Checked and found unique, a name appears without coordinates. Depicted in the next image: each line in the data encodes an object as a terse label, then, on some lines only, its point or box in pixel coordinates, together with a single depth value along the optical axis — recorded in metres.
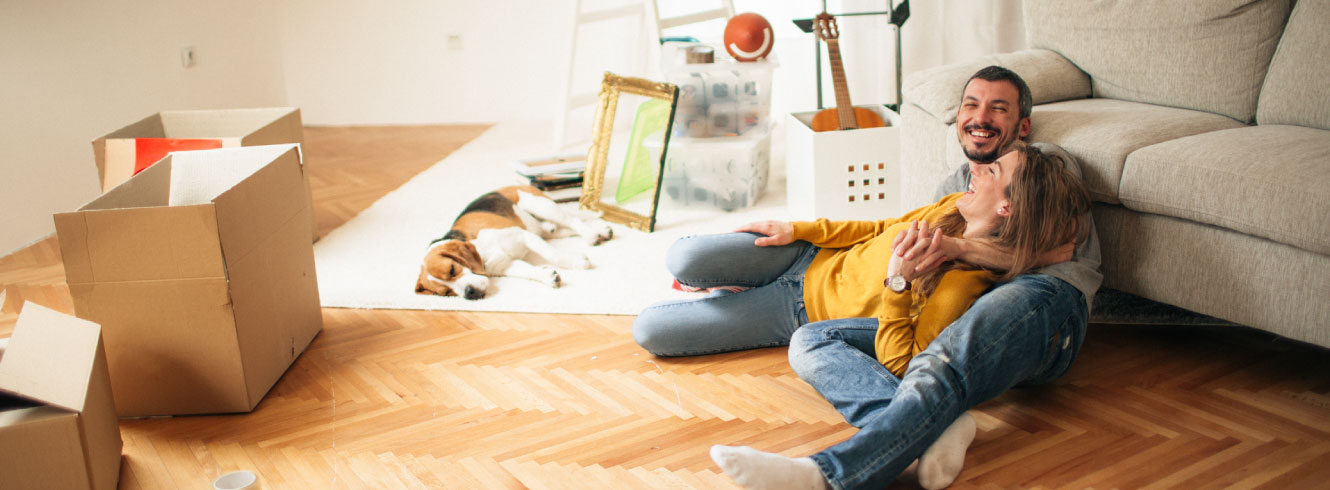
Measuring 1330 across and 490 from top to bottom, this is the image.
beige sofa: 1.84
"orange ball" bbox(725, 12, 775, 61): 3.52
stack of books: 3.78
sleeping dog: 2.82
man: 1.57
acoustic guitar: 3.28
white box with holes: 3.15
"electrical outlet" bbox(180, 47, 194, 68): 4.57
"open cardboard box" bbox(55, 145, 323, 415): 1.96
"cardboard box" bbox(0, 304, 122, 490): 1.58
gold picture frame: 3.43
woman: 1.84
